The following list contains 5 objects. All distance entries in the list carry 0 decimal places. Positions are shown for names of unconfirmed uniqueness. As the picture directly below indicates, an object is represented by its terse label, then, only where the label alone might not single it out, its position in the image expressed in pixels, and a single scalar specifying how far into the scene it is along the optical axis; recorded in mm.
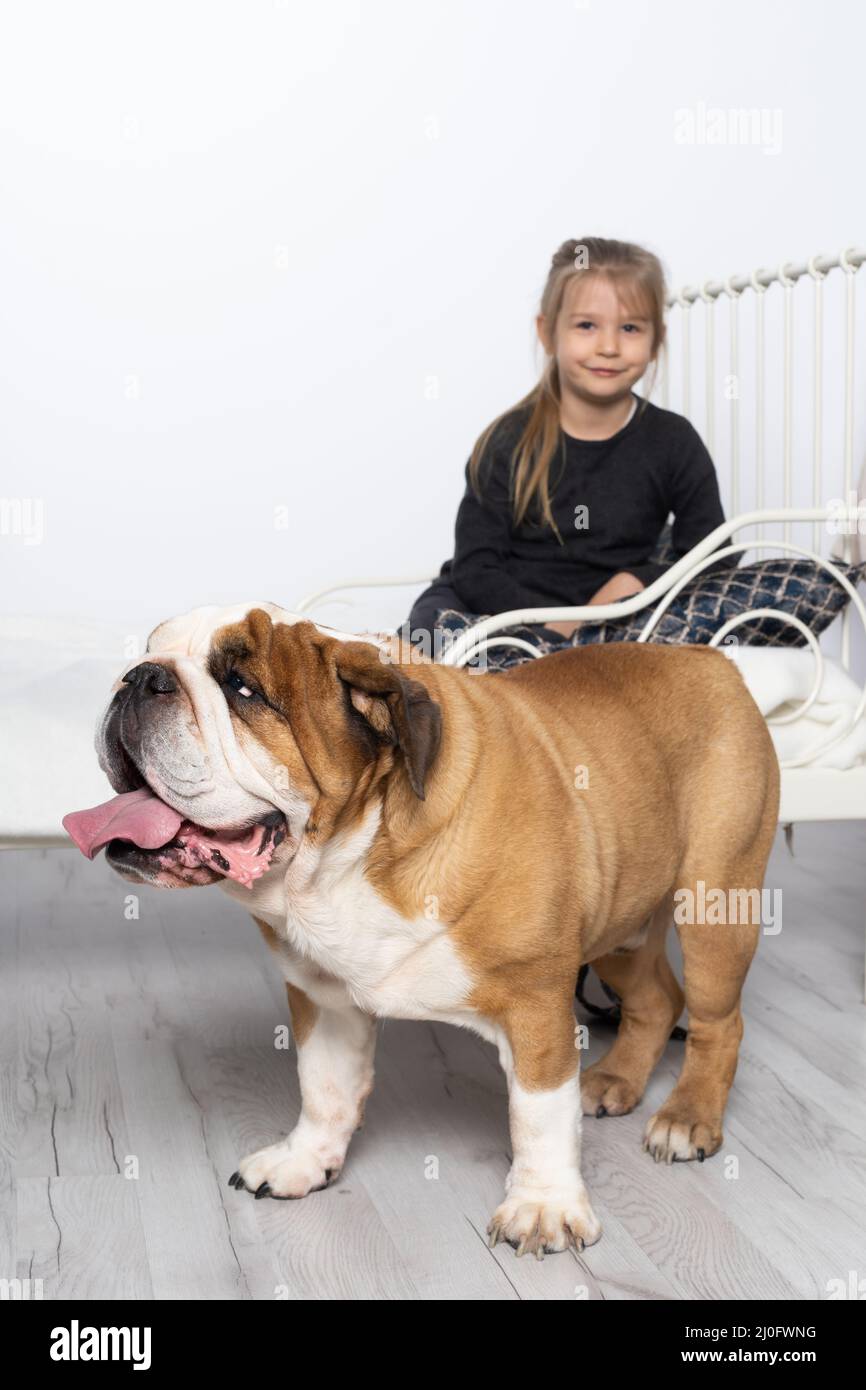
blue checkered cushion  2982
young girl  3311
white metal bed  2861
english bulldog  1798
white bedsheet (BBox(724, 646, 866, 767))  2838
